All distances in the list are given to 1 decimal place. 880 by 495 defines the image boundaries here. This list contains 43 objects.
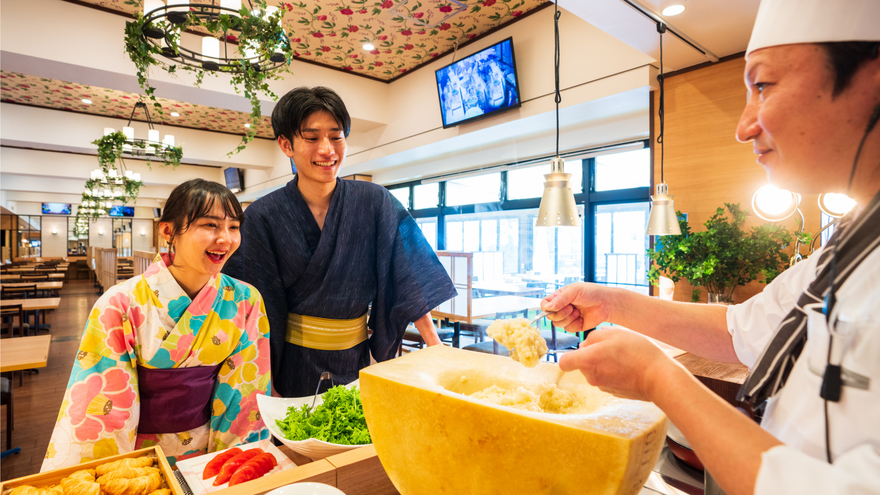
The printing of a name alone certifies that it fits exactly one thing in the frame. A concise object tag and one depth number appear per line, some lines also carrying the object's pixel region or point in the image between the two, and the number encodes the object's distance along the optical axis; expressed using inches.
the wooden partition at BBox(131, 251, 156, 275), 146.6
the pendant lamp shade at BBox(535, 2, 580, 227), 101.0
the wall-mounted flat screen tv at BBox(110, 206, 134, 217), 640.4
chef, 15.6
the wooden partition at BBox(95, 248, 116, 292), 320.5
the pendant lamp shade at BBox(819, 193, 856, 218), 90.4
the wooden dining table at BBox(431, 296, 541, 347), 185.9
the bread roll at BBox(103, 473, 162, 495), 30.6
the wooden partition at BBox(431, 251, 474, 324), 184.9
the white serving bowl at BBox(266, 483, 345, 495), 25.0
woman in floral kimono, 46.7
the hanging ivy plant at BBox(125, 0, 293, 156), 95.6
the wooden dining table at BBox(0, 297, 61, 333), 214.6
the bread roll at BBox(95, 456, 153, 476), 33.0
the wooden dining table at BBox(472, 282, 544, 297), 234.2
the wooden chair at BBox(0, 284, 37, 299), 292.5
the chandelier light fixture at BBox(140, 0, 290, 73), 93.9
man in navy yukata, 58.3
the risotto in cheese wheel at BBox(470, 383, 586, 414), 26.7
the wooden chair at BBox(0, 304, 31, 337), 223.9
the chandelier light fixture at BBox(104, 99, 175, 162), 207.8
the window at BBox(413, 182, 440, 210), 311.9
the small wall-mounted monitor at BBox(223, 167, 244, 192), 417.1
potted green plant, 107.9
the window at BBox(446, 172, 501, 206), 268.4
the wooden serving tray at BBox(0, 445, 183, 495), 30.2
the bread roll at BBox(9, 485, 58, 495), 29.1
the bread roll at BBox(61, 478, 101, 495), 30.8
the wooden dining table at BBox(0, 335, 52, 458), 119.2
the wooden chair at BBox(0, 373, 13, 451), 121.6
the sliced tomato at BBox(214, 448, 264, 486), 32.6
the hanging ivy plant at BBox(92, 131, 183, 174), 204.2
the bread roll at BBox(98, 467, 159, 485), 32.2
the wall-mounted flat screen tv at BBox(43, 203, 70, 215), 656.4
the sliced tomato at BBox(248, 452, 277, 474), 33.9
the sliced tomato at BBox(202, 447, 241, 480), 33.9
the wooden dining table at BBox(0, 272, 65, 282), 339.6
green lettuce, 37.8
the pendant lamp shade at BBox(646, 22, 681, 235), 113.2
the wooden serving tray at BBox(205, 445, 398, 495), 27.5
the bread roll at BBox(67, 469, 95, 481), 31.9
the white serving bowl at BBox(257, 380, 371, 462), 32.4
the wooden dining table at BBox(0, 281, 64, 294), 276.8
